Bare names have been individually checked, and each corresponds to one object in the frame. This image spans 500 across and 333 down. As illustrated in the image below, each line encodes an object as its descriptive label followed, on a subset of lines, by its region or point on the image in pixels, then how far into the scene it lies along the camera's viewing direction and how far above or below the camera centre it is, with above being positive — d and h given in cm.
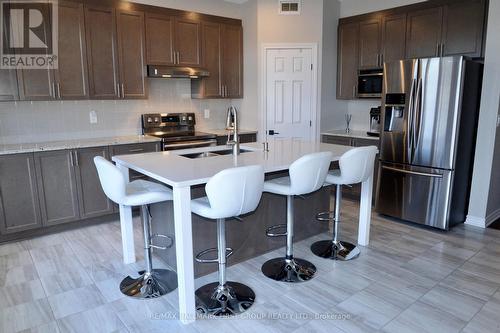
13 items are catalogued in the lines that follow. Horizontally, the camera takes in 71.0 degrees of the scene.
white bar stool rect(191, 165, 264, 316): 204 -63
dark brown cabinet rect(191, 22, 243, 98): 505 +67
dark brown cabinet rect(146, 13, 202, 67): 451 +88
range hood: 452 +47
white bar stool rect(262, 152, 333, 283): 249 -61
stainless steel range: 457 -33
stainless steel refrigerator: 360 -33
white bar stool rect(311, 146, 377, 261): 287 -61
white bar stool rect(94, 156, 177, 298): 233 -64
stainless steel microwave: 480 +32
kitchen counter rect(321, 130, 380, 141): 463 -39
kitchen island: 214 -42
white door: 511 +20
